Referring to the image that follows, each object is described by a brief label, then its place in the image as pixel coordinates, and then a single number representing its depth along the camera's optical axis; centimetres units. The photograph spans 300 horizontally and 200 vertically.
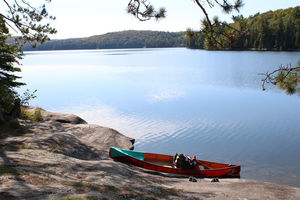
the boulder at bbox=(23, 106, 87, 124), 1619
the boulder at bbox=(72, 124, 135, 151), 1385
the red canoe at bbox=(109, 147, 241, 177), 1111
